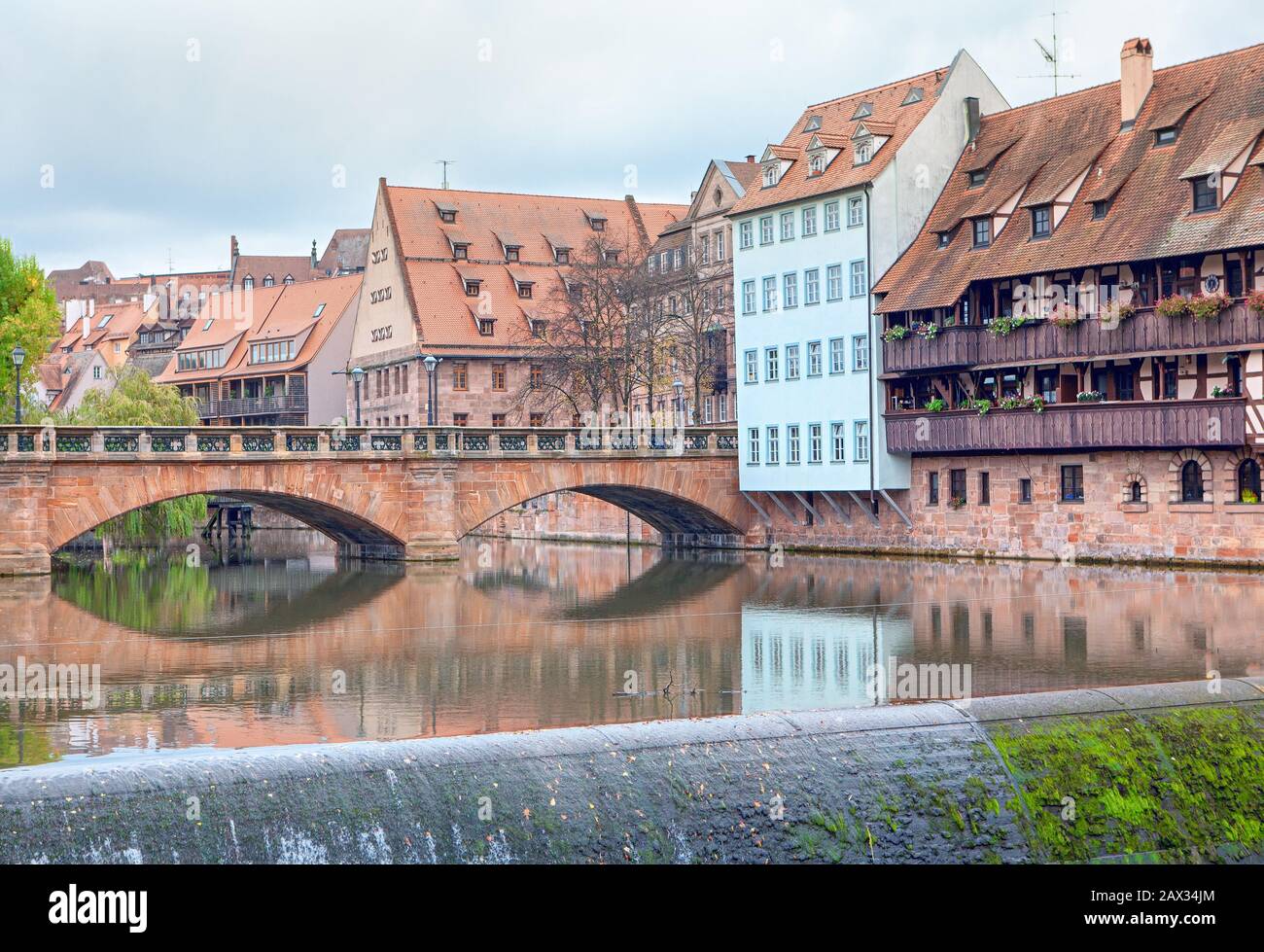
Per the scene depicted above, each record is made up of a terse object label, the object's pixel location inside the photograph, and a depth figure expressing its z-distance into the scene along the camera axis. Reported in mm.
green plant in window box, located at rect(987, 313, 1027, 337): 46438
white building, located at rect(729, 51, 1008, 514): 52781
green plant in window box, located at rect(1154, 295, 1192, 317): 41984
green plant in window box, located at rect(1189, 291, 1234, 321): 41469
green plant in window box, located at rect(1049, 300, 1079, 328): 44875
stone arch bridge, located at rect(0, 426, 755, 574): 48031
